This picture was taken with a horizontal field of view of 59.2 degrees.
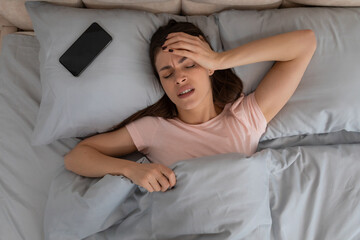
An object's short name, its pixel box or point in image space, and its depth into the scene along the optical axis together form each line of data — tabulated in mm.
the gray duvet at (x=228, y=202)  993
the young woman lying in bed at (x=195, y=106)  1141
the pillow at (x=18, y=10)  1267
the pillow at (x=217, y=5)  1276
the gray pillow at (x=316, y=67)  1198
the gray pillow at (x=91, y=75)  1171
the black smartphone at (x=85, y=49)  1171
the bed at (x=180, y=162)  1020
